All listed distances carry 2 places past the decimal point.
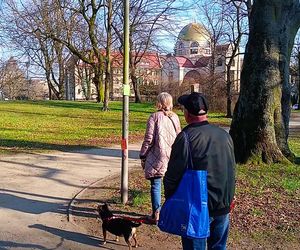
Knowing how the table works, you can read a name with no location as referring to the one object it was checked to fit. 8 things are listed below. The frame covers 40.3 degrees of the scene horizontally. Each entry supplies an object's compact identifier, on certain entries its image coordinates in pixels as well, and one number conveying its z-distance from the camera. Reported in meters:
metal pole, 6.41
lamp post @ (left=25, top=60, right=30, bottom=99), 49.17
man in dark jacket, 3.25
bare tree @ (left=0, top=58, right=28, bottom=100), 65.44
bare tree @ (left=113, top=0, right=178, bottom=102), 29.70
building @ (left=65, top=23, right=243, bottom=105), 40.06
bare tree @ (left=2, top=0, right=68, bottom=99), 28.69
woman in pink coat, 5.46
